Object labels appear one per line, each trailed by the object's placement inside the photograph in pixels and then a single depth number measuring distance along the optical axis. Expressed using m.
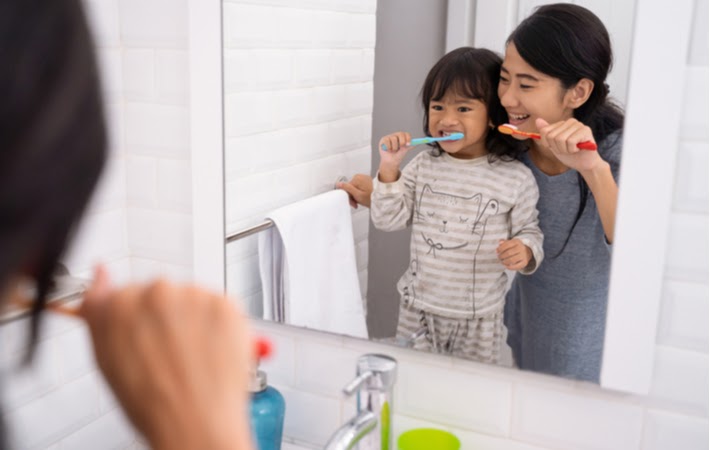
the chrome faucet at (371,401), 0.90
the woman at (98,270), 0.35
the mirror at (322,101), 0.96
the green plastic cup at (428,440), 0.96
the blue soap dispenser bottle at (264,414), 1.01
